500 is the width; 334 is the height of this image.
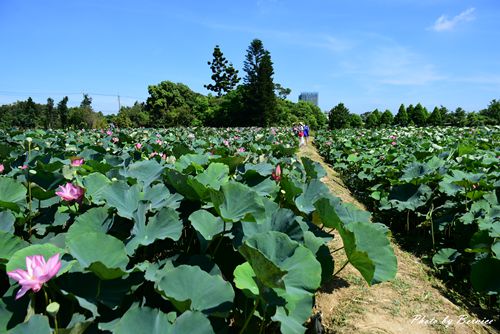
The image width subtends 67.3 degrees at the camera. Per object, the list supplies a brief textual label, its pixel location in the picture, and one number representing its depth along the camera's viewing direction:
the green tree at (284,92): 63.35
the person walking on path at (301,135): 15.25
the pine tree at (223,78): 51.31
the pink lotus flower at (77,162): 2.04
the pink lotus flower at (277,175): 2.23
